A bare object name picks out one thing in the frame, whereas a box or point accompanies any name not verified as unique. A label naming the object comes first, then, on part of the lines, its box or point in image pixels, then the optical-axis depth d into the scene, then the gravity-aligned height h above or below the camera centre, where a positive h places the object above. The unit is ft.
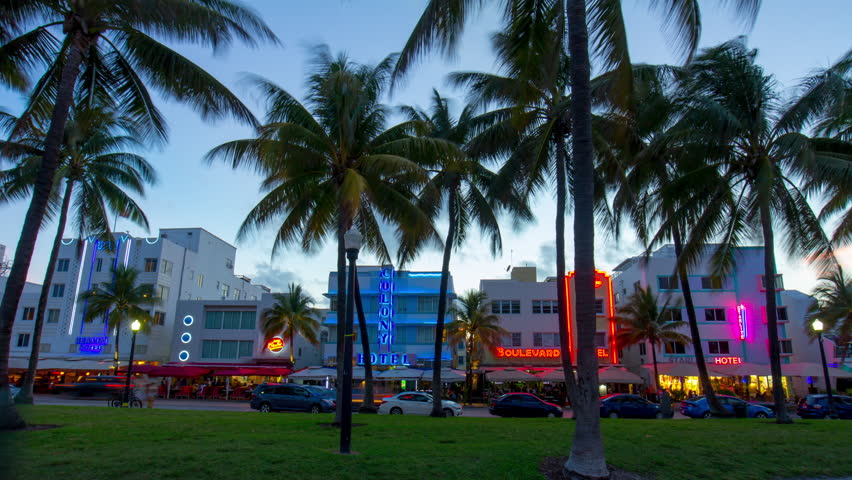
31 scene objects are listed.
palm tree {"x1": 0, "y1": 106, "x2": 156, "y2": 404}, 67.05 +22.71
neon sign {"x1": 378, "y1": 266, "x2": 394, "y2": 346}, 146.41 +12.54
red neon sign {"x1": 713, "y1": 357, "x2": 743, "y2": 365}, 141.18 +1.21
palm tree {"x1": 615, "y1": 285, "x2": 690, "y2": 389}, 136.36 +9.76
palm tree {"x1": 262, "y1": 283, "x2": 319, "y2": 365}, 152.66 +9.30
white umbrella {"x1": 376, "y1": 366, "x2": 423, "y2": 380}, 127.65 -4.34
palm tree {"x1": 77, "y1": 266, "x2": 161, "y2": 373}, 143.84 +12.17
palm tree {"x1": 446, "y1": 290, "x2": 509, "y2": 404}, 140.26 +7.60
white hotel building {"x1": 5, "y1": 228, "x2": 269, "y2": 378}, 159.33 +12.35
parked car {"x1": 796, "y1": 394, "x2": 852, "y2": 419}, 89.71 -6.08
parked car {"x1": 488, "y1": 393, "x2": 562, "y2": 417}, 90.43 -7.76
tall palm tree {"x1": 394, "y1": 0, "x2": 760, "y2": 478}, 28.99 +17.40
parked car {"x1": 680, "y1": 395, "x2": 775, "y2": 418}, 80.84 -6.40
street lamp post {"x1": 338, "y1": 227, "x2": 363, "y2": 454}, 32.83 +0.35
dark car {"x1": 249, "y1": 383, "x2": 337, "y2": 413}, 89.51 -7.64
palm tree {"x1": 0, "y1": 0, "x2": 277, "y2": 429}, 39.34 +22.83
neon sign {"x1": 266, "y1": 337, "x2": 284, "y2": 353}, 156.69 +1.77
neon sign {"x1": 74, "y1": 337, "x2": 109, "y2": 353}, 158.92 +0.45
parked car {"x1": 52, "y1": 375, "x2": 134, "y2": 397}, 108.47 -7.97
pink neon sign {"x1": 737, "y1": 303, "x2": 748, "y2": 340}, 142.31 +11.63
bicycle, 95.35 -9.56
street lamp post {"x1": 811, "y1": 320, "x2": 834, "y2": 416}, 73.56 +0.30
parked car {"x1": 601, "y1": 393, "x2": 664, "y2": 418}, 87.15 -7.10
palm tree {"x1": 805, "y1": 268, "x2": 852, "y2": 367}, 132.36 +14.04
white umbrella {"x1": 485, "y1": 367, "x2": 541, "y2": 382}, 126.31 -3.94
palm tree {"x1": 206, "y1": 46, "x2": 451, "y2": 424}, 54.29 +20.01
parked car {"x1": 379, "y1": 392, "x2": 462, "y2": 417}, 86.22 -7.71
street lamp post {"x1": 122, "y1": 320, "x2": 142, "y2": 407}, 88.77 -6.47
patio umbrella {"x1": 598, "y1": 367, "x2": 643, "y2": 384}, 126.21 -3.19
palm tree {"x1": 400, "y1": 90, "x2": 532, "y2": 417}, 75.00 +22.73
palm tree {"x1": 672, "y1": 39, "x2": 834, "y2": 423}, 55.11 +21.38
